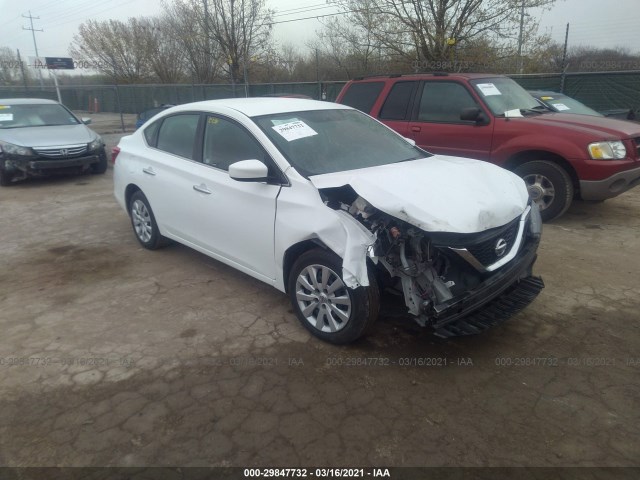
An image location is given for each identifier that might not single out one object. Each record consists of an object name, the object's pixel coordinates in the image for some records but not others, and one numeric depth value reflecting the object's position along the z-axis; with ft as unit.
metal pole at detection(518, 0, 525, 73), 42.62
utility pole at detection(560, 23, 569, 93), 36.73
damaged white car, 9.55
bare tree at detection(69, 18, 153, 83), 101.45
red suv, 17.98
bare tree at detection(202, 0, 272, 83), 65.21
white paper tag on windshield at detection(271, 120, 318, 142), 12.30
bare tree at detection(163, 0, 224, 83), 68.93
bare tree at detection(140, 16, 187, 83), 94.73
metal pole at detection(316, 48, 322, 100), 48.47
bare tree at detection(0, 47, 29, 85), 120.16
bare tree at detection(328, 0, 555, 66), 43.06
